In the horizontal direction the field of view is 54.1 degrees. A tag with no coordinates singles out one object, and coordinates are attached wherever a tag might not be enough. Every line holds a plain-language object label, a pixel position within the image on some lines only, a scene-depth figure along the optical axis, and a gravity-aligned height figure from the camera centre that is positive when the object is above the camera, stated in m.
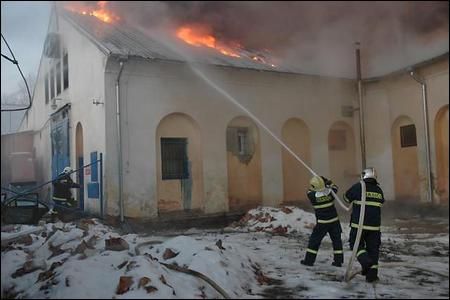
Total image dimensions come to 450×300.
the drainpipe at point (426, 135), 12.05 +0.73
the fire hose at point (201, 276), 4.91 -1.24
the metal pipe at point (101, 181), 11.35 -0.22
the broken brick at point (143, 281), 4.59 -1.16
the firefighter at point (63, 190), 10.91 -0.41
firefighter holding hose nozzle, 6.79 -0.87
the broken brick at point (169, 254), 6.29 -1.20
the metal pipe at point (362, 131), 14.10 +1.07
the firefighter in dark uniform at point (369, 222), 5.75 -0.79
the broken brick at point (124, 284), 4.53 -1.17
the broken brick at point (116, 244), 5.95 -0.99
